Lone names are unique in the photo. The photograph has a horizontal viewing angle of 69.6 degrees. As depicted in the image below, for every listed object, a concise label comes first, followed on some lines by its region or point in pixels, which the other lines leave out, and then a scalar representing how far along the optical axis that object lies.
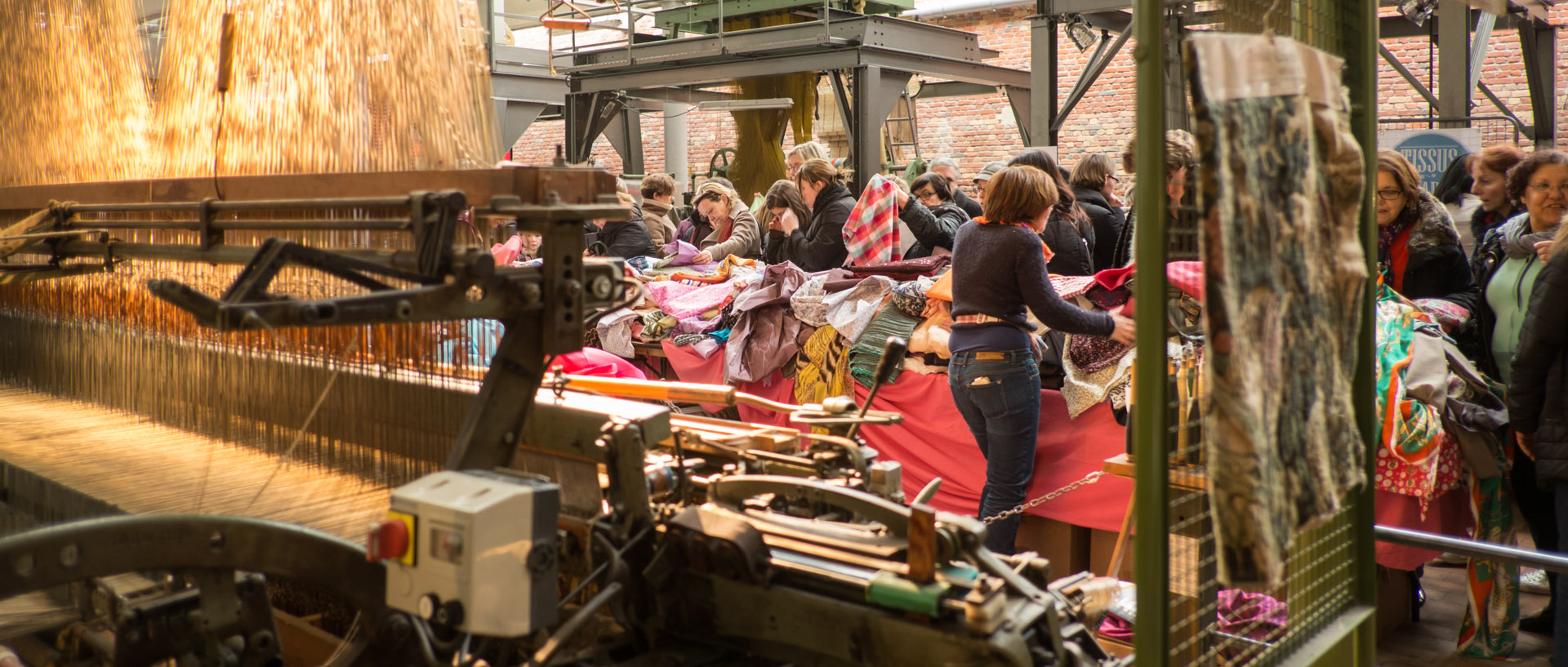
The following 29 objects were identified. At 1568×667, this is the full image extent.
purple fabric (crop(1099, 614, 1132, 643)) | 2.80
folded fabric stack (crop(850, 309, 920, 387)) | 4.27
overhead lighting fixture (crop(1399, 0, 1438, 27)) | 6.61
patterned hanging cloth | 1.37
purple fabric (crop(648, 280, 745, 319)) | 5.09
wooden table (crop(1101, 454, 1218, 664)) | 1.62
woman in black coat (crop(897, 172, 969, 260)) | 4.73
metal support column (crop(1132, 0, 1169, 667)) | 1.37
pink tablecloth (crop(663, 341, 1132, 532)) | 3.71
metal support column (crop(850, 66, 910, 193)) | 6.68
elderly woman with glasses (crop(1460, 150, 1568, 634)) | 3.36
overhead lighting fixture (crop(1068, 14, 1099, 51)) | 6.13
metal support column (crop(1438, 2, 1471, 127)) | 6.32
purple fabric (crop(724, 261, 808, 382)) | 4.70
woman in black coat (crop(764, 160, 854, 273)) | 5.07
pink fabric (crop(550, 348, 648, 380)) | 3.73
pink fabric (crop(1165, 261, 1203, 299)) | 1.77
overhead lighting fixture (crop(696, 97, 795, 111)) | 7.55
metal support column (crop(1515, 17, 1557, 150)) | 6.82
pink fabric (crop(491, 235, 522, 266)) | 3.05
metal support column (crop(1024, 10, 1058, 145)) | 6.21
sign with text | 6.10
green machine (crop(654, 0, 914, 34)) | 7.26
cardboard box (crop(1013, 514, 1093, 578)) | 3.85
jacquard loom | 1.36
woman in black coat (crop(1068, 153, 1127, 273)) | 4.46
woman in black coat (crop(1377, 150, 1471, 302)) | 3.46
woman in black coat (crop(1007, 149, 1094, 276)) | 4.20
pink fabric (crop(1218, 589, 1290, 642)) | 1.86
